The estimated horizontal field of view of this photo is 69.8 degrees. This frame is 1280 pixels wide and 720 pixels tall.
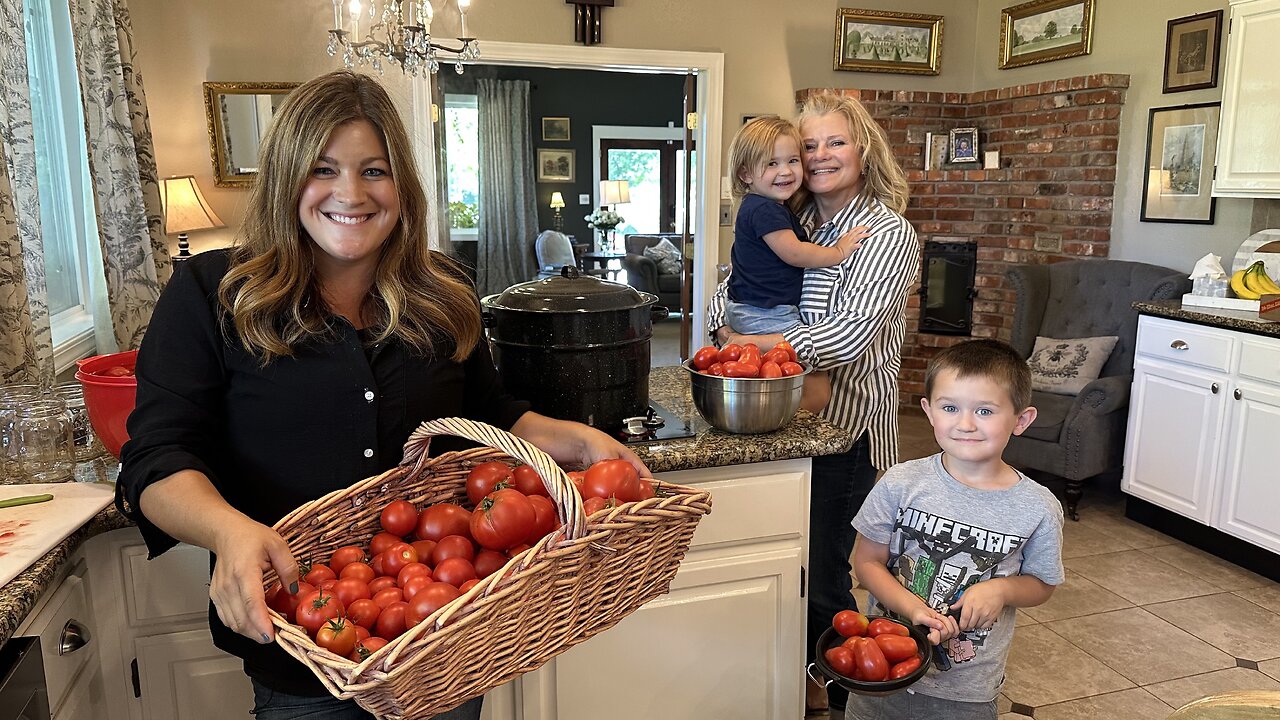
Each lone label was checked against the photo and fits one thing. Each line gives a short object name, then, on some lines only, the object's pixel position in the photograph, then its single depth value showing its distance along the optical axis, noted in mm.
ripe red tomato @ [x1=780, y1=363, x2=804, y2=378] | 1881
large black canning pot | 1808
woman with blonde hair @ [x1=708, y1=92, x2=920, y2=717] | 2074
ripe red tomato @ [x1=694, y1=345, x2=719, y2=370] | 1949
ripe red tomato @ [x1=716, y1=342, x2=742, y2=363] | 1925
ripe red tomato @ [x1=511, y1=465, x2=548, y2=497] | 1320
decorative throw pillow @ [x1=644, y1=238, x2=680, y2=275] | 9508
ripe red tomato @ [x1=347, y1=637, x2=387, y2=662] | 987
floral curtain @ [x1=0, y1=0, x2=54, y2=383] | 2119
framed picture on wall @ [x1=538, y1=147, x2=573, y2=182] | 10453
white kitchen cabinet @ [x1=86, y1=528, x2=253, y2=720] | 1555
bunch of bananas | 3721
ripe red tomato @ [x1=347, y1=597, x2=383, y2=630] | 1054
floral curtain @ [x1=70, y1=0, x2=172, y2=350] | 3389
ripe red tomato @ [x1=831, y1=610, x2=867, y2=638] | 1484
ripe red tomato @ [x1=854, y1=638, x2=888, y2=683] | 1402
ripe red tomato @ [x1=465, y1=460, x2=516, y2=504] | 1359
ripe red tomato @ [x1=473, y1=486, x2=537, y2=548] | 1190
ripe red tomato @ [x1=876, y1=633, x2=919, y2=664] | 1426
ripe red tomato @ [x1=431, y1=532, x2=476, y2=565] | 1197
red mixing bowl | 1578
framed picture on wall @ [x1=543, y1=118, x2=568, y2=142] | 10406
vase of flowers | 10344
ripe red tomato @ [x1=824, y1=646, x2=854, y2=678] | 1428
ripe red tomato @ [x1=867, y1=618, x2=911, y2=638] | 1469
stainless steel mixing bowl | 1863
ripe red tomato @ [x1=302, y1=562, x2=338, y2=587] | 1146
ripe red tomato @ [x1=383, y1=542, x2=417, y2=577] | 1181
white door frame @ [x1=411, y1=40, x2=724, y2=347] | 4867
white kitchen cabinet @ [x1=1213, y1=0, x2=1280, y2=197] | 3742
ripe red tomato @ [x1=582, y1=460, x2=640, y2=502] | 1261
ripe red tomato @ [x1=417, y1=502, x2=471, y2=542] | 1278
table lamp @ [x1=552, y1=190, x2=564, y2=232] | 10516
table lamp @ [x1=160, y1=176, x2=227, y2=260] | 4227
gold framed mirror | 4543
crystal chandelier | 3570
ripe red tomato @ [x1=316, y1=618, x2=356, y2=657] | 994
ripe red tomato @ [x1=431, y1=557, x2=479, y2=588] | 1133
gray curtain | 9867
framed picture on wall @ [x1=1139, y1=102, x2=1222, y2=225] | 4359
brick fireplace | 4930
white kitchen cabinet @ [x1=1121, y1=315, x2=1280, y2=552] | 3368
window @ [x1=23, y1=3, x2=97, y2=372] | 3248
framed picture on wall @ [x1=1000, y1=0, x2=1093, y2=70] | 5023
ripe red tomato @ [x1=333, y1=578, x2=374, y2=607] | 1090
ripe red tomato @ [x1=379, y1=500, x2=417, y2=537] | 1288
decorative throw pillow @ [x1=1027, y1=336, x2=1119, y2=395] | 4277
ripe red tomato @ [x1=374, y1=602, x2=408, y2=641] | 1048
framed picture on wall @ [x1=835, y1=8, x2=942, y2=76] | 5414
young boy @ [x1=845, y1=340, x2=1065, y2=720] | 1538
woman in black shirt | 1251
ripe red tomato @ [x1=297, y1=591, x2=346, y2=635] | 1030
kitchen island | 1590
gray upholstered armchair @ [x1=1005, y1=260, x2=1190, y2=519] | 4031
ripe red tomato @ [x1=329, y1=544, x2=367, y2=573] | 1194
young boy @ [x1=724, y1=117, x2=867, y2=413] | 2184
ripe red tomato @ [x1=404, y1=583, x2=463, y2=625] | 1030
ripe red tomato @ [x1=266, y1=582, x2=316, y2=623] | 1085
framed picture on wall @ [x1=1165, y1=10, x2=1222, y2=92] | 4312
